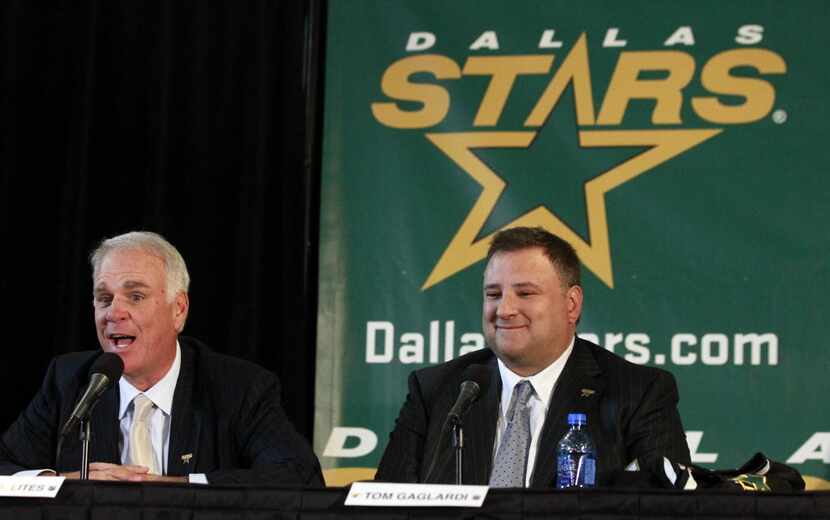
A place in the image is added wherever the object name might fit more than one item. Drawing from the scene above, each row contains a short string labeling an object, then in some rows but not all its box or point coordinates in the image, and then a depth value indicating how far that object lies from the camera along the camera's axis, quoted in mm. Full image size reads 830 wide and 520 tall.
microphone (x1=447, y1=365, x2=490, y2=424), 5812
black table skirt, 4809
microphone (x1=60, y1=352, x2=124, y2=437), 5941
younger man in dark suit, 7242
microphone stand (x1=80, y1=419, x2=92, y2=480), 5848
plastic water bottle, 7035
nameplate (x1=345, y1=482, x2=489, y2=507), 4869
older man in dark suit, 7609
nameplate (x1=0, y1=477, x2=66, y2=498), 5023
